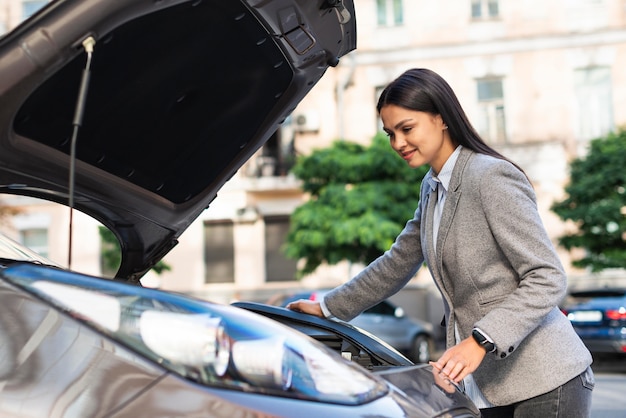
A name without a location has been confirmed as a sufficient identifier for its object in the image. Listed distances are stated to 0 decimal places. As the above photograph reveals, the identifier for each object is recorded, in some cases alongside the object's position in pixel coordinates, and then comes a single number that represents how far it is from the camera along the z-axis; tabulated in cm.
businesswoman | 223
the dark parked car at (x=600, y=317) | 1166
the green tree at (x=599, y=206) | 1681
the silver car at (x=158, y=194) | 160
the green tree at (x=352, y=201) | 1745
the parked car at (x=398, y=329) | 1497
